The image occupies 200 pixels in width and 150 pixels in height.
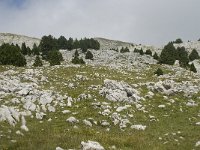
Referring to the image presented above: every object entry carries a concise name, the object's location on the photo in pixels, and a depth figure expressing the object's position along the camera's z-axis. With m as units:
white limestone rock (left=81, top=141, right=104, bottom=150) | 9.07
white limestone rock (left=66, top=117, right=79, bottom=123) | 12.58
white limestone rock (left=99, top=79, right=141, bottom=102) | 15.24
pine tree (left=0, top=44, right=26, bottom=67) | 28.38
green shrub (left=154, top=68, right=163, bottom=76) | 25.29
